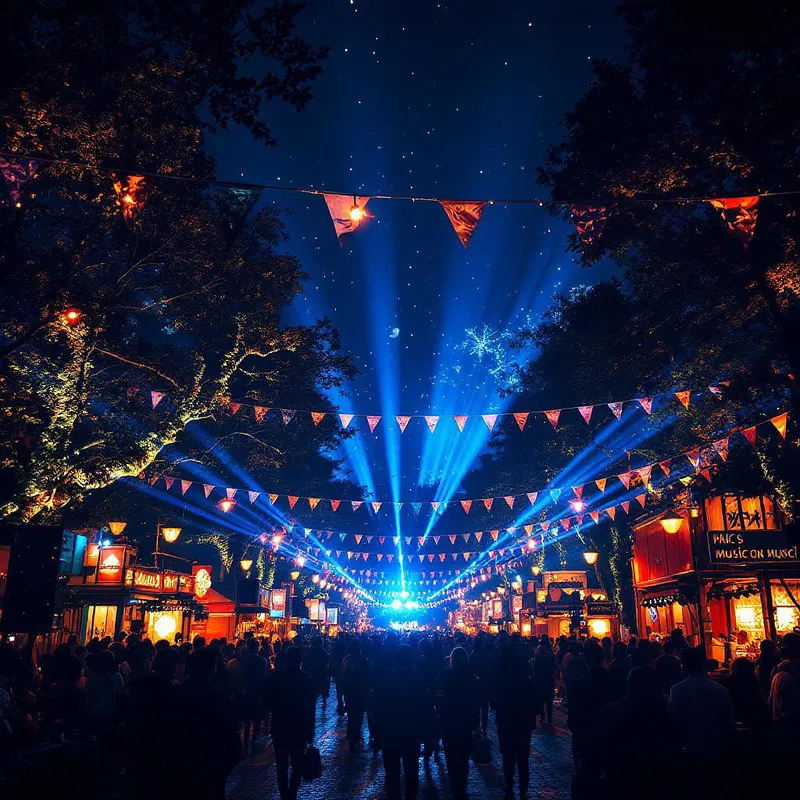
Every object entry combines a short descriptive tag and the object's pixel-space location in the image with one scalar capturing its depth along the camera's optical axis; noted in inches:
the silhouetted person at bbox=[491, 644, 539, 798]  386.6
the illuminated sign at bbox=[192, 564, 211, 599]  1314.0
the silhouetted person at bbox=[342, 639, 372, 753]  595.8
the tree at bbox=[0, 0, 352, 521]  433.1
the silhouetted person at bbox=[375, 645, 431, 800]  340.5
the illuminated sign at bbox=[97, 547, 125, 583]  1055.0
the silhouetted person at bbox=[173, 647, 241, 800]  200.7
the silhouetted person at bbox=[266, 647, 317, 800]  366.6
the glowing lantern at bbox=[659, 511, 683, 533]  948.0
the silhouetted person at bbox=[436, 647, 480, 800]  362.6
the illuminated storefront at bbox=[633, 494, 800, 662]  823.7
